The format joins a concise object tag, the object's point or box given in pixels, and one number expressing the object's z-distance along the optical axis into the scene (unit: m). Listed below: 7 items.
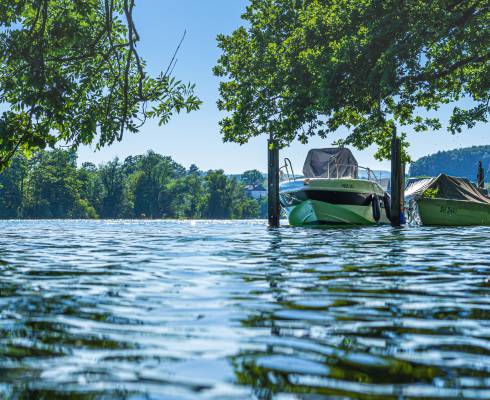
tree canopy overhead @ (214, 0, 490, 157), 20.98
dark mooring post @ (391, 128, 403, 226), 29.55
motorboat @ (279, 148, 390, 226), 31.83
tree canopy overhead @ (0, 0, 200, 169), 11.47
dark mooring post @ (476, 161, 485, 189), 44.81
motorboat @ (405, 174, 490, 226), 33.78
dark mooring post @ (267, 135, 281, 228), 30.95
